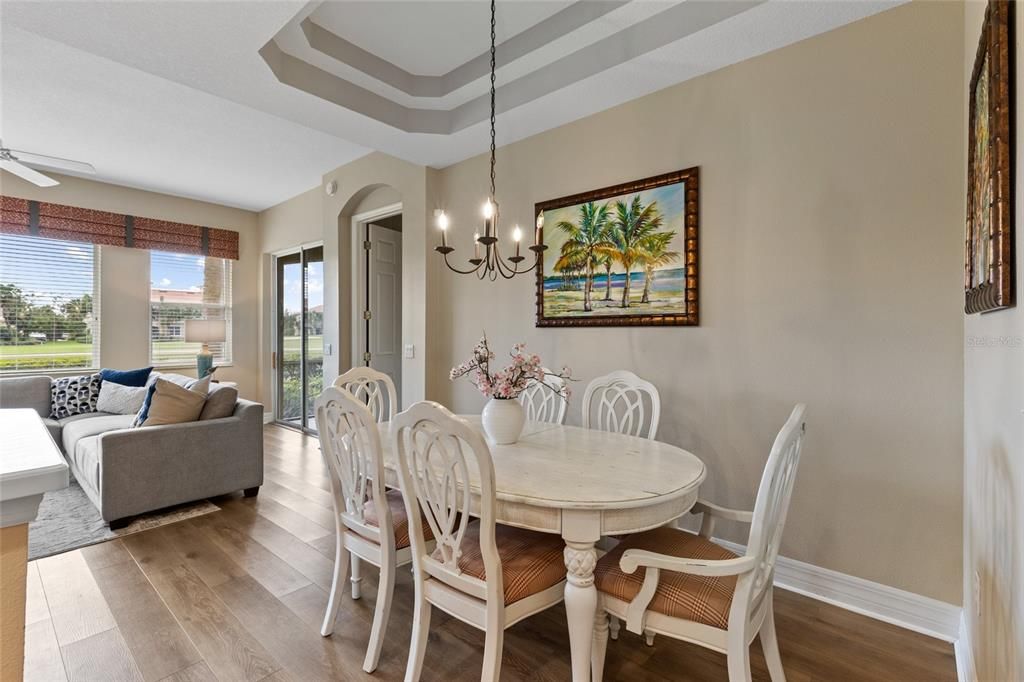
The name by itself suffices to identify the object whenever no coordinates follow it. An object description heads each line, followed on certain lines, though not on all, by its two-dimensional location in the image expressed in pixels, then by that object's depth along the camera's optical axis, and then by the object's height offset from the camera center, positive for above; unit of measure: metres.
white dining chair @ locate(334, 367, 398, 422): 2.52 -0.25
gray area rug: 2.68 -1.18
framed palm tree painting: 2.59 +0.49
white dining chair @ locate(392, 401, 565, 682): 1.36 -0.73
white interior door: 4.97 +0.41
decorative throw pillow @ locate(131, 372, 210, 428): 3.13 -0.39
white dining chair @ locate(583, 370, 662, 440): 2.39 -0.39
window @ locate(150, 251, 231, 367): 5.52 +0.47
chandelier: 2.10 +0.52
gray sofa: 2.89 -0.83
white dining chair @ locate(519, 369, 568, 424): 2.75 -0.41
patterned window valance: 4.59 +1.21
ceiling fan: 3.37 +1.31
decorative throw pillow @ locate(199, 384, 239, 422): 3.38 -0.48
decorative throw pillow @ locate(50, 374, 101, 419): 4.22 -0.53
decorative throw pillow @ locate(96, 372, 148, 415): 4.27 -0.57
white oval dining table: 1.39 -0.50
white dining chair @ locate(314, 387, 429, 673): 1.67 -0.67
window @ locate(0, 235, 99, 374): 4.56 +0.35
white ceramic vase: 2.04 -0.37
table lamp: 5.34 +0.04
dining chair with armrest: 1.25 -0.75
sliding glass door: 5.65 +0.02
